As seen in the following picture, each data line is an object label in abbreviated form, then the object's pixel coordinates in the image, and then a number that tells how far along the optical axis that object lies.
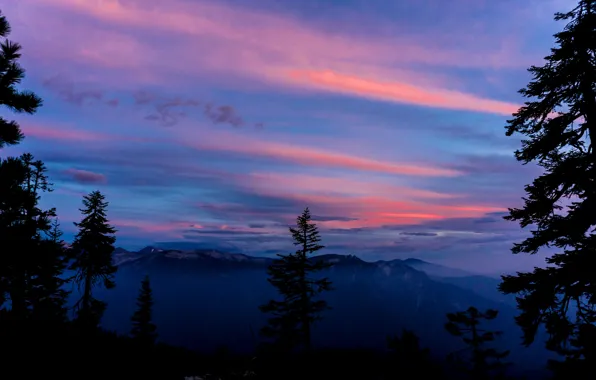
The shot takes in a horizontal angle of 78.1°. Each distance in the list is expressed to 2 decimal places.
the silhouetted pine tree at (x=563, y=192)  10.27
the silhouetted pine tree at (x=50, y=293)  29.45
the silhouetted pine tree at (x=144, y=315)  48.40
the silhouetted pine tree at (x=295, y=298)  28.75
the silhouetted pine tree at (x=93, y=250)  28.69
